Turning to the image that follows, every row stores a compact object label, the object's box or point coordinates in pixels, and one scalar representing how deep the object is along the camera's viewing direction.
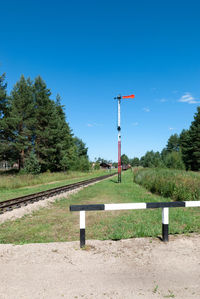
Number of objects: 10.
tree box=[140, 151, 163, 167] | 154.25
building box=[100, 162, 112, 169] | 143.77
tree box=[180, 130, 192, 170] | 57.59
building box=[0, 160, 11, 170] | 97.50
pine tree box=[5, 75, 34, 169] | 35.59
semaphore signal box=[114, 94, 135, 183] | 23.10
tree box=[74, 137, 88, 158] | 88.88
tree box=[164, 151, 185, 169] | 51.44
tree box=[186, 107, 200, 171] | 52.75
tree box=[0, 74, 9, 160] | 34.18
